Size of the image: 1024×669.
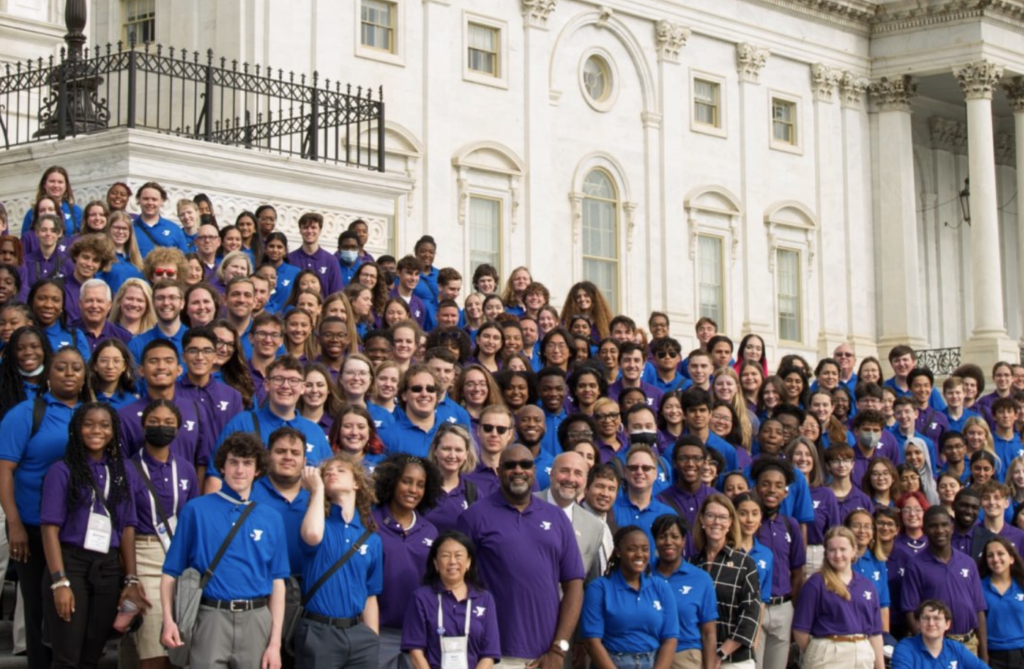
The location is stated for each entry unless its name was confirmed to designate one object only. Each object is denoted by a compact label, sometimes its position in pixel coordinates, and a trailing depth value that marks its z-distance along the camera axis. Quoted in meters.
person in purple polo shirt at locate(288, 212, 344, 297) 17.77
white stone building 30.41
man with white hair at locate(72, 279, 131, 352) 12.52
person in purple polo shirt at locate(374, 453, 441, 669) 10.92
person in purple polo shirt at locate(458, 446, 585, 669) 11.07
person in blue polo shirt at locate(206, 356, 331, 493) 11.43
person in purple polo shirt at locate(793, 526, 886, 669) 13.75
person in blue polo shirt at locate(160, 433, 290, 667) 9.87
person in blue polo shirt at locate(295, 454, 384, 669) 10.38
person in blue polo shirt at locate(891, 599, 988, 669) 13.77
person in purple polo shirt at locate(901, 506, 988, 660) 14.70
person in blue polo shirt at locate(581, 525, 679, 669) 11.65
